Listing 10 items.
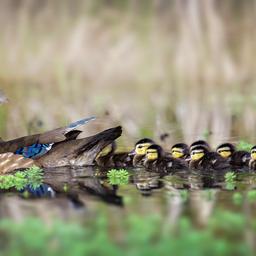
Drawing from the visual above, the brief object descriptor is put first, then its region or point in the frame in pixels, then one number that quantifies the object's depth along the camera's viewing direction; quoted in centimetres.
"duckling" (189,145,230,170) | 1803
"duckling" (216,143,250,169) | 1816
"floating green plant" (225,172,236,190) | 1591
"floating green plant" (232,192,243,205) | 1423
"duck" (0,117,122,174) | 1850
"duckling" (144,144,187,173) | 1816
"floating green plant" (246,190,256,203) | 1448
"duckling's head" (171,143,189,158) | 1907
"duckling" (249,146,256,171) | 1767
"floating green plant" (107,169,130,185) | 1680
